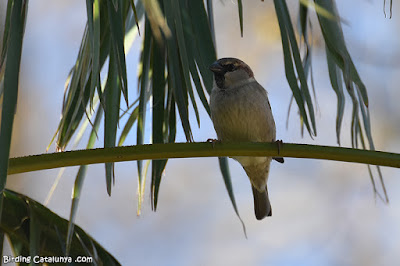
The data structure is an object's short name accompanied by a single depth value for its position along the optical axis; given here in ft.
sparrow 21.85
